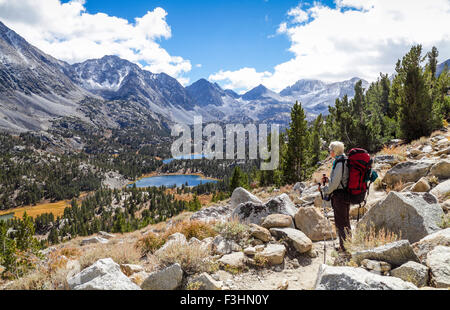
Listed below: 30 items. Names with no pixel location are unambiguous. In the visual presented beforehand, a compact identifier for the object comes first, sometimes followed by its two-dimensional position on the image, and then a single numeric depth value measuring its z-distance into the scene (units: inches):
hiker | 236.2
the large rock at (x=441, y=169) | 343.3
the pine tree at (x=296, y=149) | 1201.4
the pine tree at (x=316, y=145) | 1840.6
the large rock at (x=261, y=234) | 294.5
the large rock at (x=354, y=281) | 136.1
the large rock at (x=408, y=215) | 225.5
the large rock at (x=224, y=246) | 277.9
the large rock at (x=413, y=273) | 156.3
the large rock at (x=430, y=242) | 184.7
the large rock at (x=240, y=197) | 514.6
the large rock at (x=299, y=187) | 704.2
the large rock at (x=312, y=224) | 310.0
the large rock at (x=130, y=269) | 237.4
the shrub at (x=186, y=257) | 227.3
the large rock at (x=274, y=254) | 248.8
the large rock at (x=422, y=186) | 313.9
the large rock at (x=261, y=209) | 363.6
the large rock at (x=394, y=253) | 176.6
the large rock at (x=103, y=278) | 165.3
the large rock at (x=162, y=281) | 203.3
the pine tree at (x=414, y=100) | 754.2
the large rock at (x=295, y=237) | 266.4
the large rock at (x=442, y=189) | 293.6
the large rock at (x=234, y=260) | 244.6
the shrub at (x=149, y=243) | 326.6
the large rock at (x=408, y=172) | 378.6
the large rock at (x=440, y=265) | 148.5
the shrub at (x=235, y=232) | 299.6
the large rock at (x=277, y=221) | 318.7
